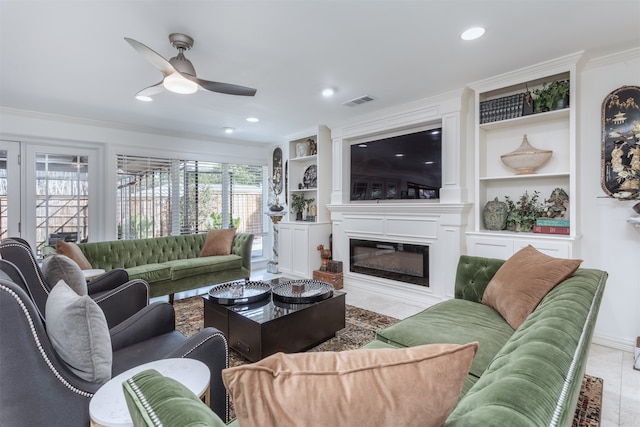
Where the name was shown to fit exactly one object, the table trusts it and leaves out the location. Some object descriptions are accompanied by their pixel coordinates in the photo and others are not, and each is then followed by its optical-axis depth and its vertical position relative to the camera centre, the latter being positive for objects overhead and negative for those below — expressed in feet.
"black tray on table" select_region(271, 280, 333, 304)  8.30 -2.17
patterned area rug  5.92 -3.58
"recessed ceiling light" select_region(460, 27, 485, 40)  7.16 +4.21
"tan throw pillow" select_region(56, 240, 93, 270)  10.85 -1.33
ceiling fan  6.98 +3.21
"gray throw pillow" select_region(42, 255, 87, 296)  6.42 -1.20
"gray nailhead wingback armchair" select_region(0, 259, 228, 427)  3.08 -1.73
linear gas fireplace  12.53 -2.01
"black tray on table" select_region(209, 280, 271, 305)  8.12 -2.19
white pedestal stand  17.70 -1.75
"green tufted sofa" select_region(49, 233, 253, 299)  12.19 -2.02
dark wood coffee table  7.21 -2.74
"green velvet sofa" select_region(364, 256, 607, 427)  2.10 -1.29
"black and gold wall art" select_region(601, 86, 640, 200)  8.13 +1.86
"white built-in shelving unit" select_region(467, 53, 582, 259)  8.86 +1.85
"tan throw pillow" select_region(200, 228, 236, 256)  14.84 -1.37
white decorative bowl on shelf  9.71 +1.76
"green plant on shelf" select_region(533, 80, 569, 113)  9.10 +3.50
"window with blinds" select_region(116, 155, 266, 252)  15.46 +0.97
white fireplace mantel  11.32 +0.10
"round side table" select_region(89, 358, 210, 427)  3.30 -2.10
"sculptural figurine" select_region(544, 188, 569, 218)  9.48 +0.29
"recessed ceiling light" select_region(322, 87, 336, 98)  10.72 +4.27
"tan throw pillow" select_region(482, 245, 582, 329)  5.76 -1.34
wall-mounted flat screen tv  12.17 +1.98
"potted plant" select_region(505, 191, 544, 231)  9.98 +0.05
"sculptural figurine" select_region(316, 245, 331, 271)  15.34 -2.08
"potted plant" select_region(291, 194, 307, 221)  17.62 +0.56
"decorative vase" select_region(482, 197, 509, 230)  10.51 -0.05
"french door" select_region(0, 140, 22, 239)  12.57 +1.04
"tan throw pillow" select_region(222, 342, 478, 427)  1.86 -1.08
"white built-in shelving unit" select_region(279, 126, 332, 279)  15.76 -0.62
